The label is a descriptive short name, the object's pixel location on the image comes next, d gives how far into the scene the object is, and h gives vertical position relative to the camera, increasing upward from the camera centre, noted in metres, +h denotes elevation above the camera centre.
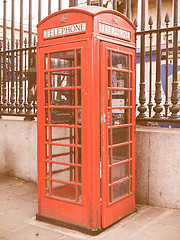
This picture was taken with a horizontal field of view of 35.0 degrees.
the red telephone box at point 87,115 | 3.01 -0.09
